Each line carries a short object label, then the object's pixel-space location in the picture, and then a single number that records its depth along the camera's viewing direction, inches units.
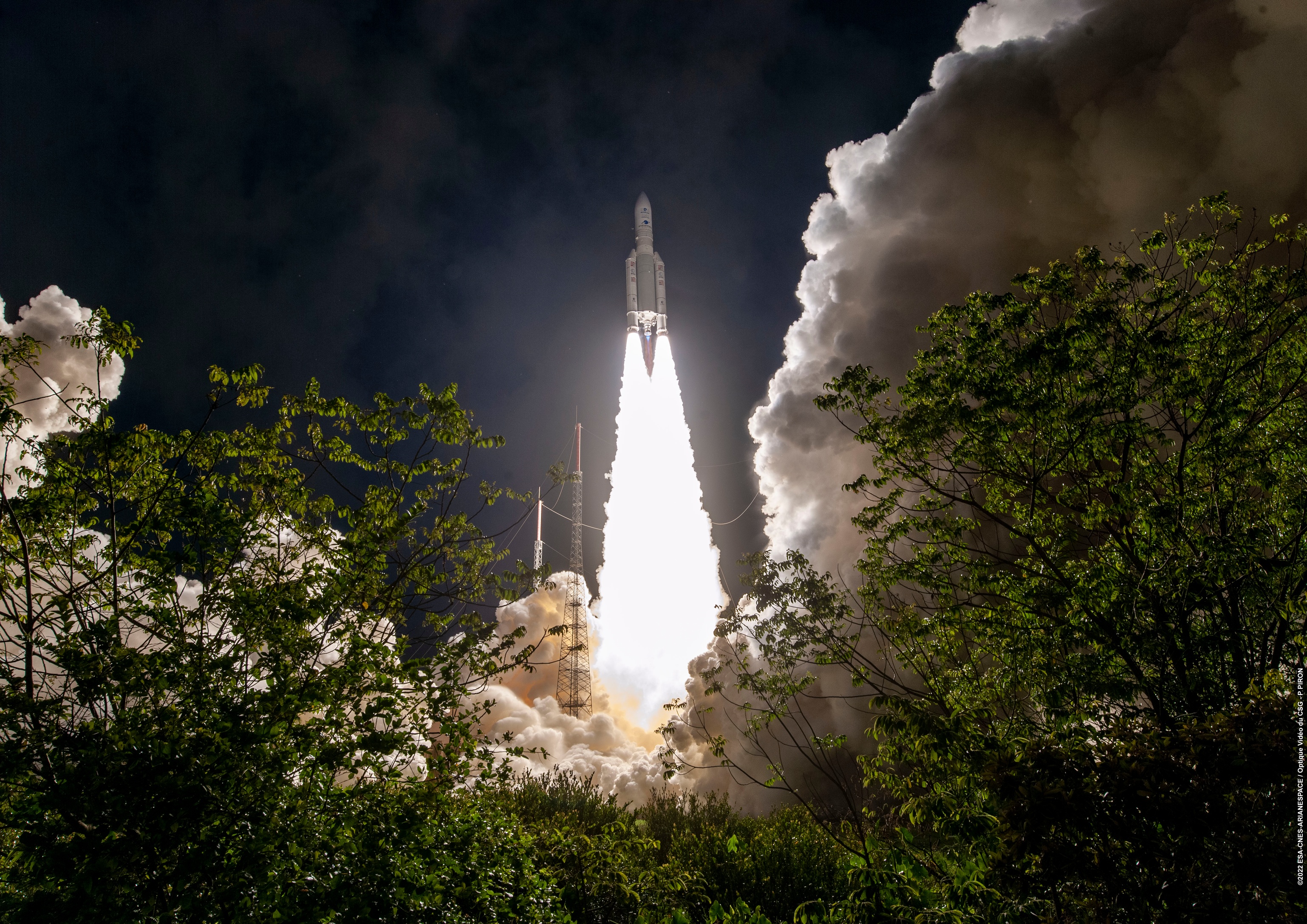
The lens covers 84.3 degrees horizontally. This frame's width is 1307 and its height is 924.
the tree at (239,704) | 250.8
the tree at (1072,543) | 383.6
